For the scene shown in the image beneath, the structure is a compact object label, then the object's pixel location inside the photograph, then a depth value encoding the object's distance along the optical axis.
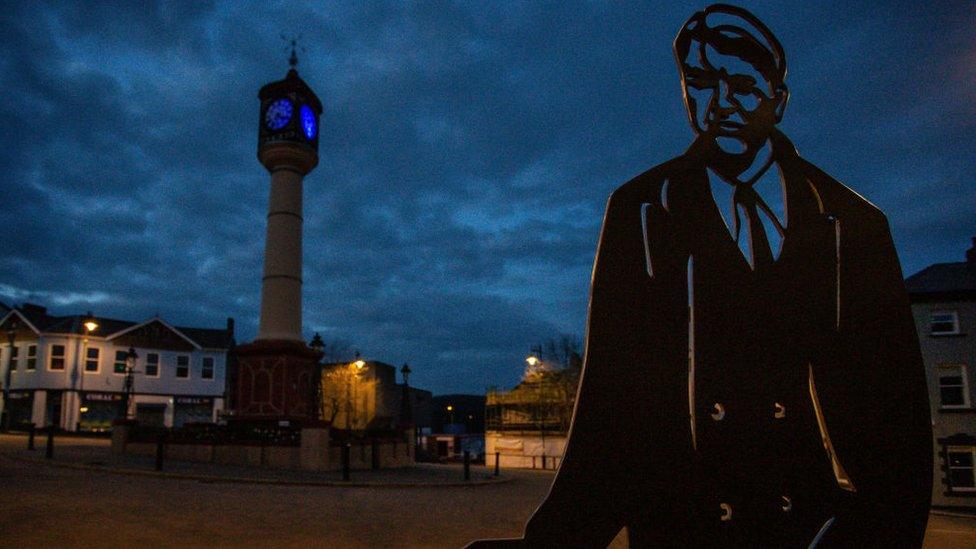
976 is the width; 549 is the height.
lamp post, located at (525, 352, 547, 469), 42.97
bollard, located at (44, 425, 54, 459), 20.27
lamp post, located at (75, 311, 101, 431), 43.34
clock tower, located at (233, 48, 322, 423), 28.25
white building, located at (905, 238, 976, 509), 26.41
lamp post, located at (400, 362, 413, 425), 29.97
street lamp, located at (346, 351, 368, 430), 51.88
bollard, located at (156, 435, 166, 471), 18.67
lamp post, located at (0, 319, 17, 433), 41.75
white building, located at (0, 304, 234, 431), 42.50
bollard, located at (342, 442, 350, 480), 19.50
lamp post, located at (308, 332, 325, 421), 25.44
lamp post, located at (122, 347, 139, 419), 26.98
